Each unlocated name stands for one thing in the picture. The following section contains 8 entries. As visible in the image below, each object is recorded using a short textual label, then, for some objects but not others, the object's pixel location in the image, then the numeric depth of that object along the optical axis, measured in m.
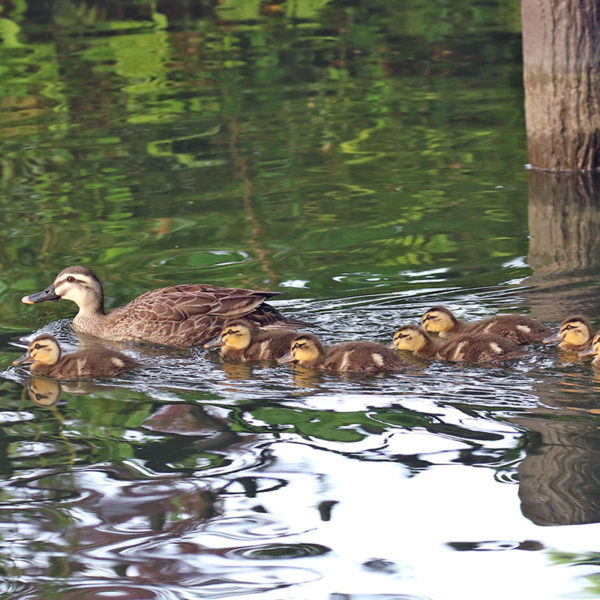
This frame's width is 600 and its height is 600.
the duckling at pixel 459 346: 12.73
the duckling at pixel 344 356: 12.72
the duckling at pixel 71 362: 13.17
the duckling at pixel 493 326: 13.17
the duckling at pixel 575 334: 12.69
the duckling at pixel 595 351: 12.20
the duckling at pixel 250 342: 13.54
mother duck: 14.38
